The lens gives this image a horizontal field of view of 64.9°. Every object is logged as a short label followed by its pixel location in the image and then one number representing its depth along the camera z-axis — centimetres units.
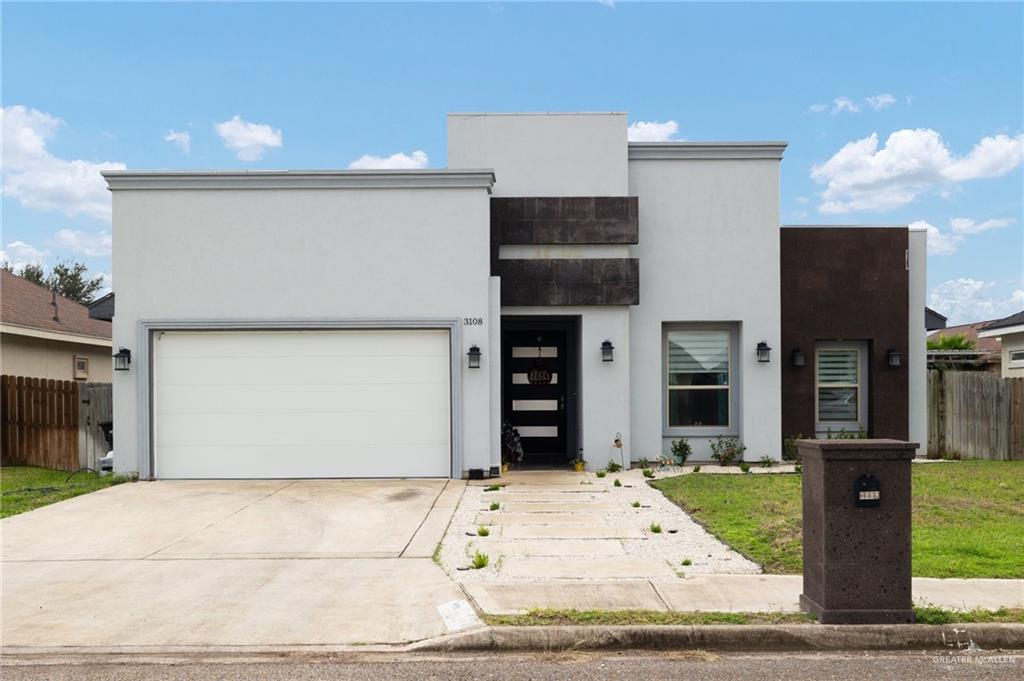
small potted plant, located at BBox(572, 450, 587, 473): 1347
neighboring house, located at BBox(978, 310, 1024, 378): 2159
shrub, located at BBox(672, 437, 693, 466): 1391
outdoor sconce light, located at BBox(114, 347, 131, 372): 1270
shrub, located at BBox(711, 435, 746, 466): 1394
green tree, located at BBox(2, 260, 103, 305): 4278
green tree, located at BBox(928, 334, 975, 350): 2766
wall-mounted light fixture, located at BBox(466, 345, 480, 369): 1266
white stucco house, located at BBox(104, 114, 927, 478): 1285
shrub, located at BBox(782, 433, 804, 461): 1425
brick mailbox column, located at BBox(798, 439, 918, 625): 541
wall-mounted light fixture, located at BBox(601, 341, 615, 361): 1338
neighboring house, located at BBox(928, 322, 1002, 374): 2527
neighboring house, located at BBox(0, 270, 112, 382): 1811
